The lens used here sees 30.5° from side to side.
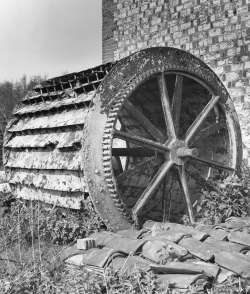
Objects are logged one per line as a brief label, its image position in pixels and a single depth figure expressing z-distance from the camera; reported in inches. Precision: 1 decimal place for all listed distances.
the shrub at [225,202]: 207.2
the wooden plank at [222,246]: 150.4
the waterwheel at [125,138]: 182.9
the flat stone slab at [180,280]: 121.9
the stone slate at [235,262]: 132.1
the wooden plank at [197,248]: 142.6
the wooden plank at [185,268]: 128.8
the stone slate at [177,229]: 161.6
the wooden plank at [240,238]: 156.4
